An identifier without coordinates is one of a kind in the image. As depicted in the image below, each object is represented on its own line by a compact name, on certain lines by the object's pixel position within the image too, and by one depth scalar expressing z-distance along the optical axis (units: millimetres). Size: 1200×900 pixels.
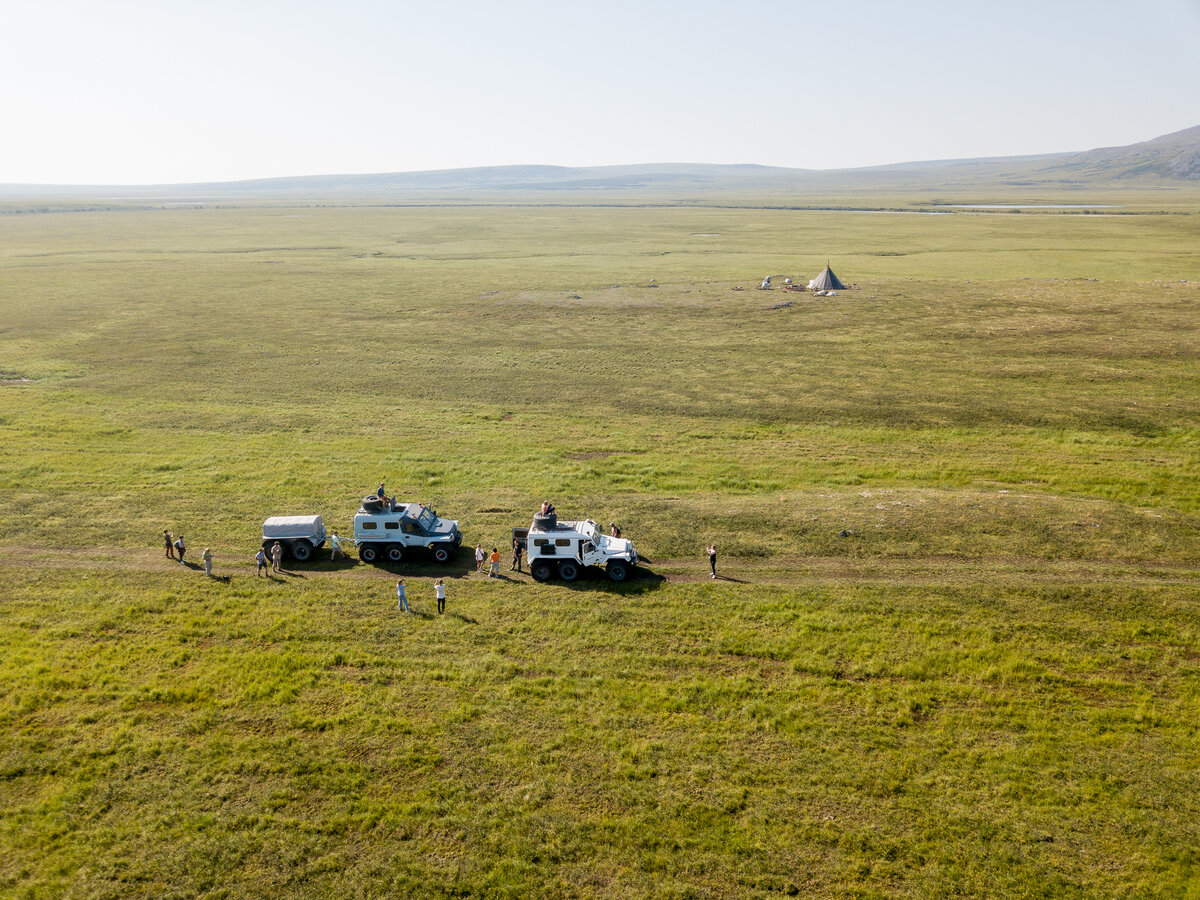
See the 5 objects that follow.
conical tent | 93250
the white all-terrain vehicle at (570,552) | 29391
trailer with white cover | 30906
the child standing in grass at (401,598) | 26938
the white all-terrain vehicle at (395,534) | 30781
